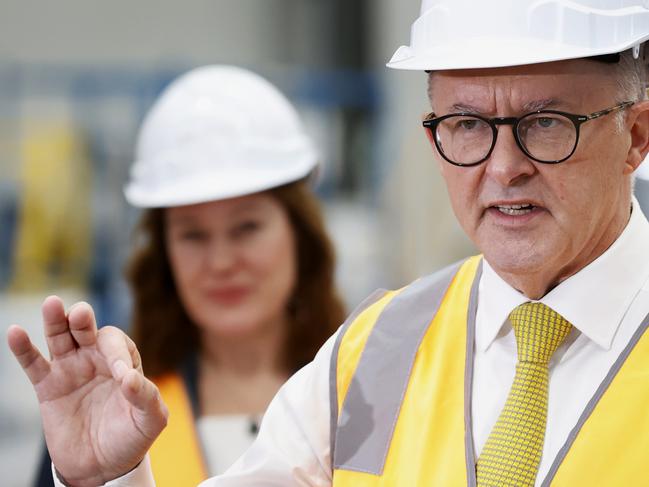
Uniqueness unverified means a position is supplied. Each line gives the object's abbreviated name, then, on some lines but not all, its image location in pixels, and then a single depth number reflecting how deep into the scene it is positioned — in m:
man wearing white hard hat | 2.99
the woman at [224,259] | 5.55
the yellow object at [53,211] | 10.83
